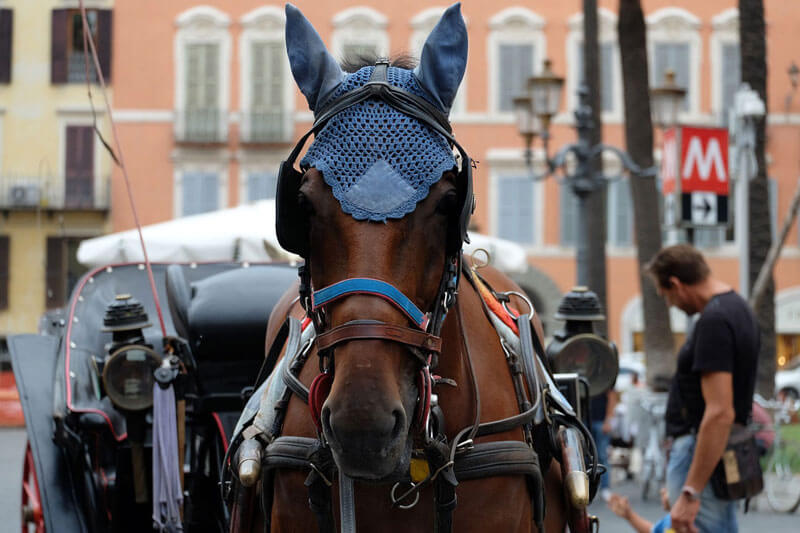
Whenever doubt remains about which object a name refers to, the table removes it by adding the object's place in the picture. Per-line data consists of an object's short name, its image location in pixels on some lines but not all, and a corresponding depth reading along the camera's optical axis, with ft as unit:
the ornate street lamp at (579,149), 47.24
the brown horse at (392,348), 8.68
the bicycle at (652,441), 41.09
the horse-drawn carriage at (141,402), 16.11
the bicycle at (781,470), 36.17
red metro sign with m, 30.27
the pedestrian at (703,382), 16.85
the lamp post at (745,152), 39.88
